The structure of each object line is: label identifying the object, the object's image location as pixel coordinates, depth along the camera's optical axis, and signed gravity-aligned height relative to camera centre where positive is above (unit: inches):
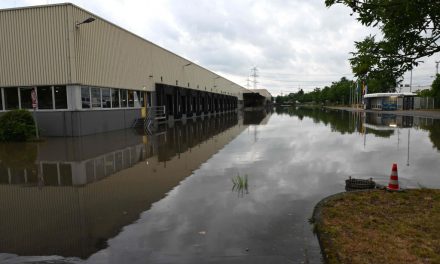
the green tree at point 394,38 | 212.4 +44.8
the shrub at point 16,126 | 706.8 -37.5
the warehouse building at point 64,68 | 792.9 +96.0
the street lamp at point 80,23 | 745.2 +188.6
